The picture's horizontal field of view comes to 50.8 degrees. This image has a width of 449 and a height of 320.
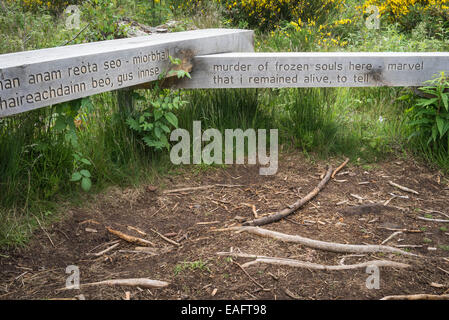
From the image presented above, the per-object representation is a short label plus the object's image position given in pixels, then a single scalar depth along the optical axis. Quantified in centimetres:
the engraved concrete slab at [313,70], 370
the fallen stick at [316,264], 251
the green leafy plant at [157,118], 345
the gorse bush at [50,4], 861
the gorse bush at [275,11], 732
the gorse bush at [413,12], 677
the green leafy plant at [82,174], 305
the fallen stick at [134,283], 237
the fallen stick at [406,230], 299
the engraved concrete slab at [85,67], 259
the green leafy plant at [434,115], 358
